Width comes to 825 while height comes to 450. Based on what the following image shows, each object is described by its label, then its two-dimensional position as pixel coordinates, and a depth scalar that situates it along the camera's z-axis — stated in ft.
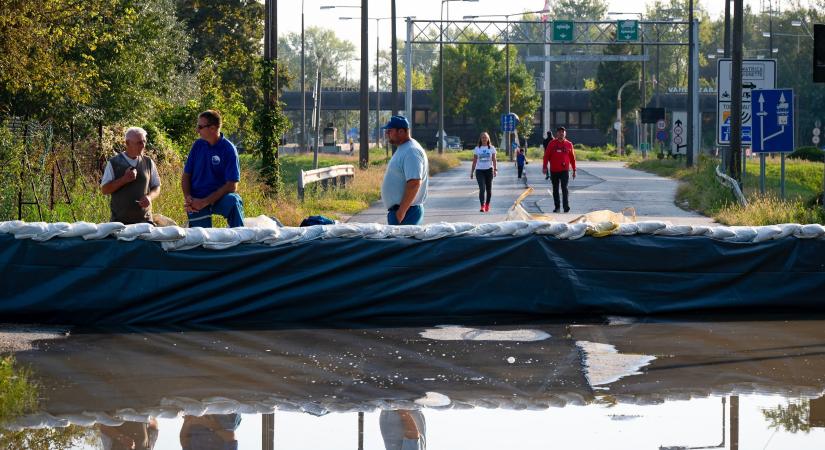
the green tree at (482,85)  349.20
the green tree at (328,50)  626.23
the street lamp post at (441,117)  256.11
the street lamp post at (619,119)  302.70
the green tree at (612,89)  350.64
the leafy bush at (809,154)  217.99
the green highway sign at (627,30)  216.74
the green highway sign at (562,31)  219.20
